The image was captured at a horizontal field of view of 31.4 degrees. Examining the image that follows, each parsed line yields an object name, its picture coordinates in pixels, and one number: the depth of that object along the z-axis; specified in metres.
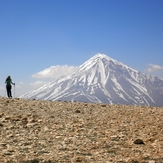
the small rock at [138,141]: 13.12
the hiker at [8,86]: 35.81
